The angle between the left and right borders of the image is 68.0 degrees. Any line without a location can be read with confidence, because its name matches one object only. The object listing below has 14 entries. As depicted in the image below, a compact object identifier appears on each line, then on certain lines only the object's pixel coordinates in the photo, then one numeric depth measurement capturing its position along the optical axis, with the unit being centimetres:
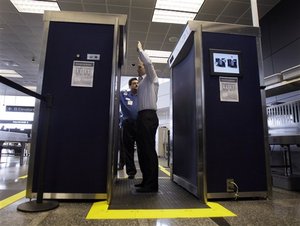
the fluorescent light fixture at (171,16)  551
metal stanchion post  164
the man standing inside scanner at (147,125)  231
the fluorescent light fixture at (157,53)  793
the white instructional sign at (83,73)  203
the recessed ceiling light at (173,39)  685
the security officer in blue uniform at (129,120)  333
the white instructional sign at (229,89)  217
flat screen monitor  219
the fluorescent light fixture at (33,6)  521
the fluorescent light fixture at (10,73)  1037
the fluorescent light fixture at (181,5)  505
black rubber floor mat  179
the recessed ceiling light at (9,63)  909
